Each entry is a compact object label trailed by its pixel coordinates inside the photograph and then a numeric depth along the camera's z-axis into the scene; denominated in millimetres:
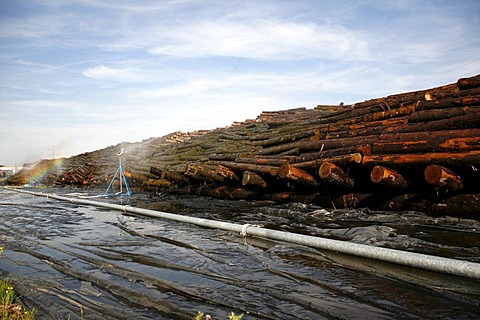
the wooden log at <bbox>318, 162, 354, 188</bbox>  7801
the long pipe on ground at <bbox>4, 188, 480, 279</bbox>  3256
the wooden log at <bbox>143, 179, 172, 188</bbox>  15430
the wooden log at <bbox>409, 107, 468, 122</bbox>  7535
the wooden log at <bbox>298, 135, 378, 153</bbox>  8492
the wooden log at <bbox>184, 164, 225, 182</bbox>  11586
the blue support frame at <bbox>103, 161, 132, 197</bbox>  14841
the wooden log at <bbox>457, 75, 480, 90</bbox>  8188
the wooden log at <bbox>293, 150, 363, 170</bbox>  7650
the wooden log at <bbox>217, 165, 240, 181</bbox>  10992
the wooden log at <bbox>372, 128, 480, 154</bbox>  6602
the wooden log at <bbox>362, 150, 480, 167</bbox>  6157
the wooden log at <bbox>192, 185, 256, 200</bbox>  10826
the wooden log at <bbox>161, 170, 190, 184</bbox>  14016
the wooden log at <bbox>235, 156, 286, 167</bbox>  9961
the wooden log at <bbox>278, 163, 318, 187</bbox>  8547
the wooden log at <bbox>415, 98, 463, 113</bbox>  7934
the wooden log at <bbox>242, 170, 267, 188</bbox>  9961
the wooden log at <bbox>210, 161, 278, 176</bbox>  9384
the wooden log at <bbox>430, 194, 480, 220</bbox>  6125
